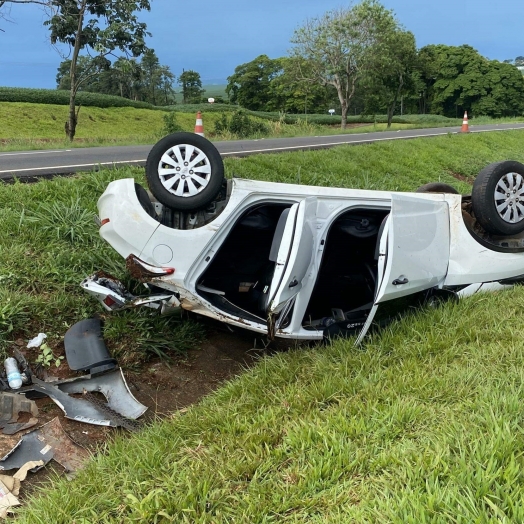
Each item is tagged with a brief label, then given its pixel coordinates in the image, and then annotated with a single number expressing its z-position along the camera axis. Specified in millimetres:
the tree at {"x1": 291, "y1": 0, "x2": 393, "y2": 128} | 30000
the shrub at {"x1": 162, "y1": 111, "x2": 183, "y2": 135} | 15734
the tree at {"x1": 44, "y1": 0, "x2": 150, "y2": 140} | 16516
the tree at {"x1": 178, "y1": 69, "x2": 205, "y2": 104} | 72438
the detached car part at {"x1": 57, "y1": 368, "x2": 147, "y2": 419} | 3346
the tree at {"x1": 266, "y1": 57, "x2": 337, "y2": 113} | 55969
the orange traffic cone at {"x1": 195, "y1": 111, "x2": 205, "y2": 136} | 10547
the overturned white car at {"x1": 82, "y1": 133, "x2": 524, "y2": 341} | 3346
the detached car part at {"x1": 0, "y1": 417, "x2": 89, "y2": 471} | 2760
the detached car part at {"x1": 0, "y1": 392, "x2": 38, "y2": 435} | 3080
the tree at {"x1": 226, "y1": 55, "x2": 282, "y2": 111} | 65938
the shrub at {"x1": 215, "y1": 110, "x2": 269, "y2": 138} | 19469
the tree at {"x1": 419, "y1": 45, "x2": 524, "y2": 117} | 59625
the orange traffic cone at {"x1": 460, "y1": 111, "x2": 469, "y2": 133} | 18500
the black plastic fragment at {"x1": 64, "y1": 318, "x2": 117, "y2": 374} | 3520
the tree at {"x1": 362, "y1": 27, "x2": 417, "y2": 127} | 30000
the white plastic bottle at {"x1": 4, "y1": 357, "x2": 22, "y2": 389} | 3373
